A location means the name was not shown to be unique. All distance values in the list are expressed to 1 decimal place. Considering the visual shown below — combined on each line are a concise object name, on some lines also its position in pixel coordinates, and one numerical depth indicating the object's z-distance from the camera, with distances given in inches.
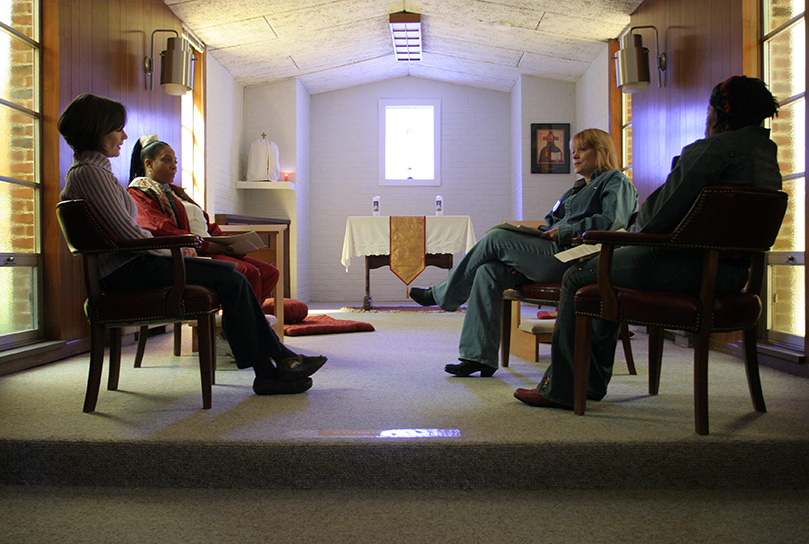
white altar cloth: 240.8
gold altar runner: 241.0
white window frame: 319.9
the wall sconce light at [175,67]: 174.1
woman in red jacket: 106.8
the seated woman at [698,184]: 70.6
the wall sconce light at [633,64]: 174.1
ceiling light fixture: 240.7
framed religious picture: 290.5
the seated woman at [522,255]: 101.1
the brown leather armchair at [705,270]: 68.9
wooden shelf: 274.2
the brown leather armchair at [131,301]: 80.6
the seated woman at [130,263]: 81.2
